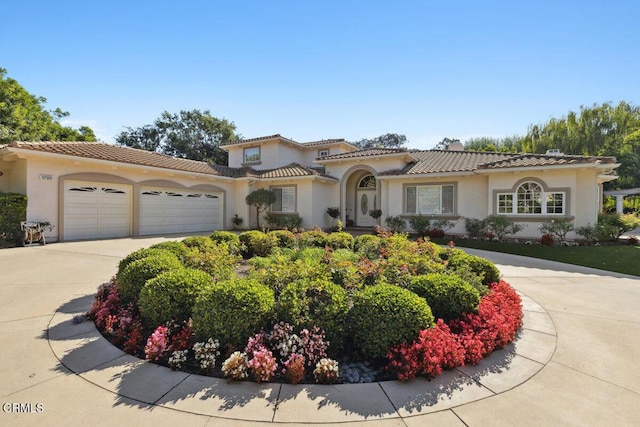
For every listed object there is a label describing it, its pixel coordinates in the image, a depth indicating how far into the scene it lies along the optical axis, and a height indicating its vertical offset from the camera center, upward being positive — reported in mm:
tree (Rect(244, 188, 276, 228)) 17281 +948
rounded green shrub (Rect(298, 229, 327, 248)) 8414 -804
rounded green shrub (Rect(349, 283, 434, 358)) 3160 -1248
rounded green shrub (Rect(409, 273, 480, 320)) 3799 -1152
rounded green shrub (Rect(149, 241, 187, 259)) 5863 -748
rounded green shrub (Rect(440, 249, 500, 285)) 5289 -1027
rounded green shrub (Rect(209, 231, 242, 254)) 7585 -742
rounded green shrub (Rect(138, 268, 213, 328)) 3695 -1143
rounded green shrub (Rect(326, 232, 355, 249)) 8414 -878
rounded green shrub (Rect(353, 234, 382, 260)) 7106 -905
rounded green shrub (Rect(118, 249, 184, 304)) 4336 -956
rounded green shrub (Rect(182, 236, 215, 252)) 6682 -734
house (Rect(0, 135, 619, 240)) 11914 +1438
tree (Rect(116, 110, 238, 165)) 34469 +9745
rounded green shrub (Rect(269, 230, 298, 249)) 8570 -789
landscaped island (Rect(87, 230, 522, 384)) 3033 -1385
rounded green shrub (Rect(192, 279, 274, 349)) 3211 -1187
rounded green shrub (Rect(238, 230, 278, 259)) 8062 -896
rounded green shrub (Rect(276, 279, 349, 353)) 3332 -1172
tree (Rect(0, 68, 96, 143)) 19641 +7768
